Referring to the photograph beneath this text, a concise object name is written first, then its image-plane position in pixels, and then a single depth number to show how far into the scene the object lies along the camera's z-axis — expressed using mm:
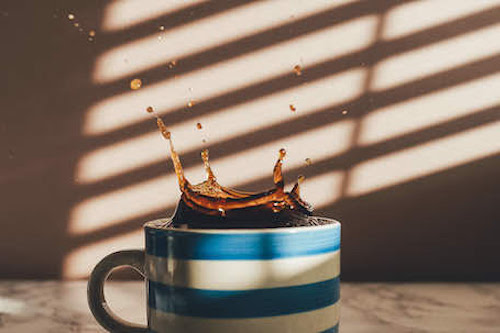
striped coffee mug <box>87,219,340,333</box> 306
